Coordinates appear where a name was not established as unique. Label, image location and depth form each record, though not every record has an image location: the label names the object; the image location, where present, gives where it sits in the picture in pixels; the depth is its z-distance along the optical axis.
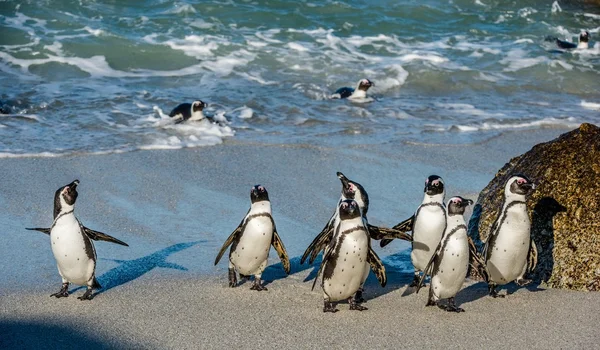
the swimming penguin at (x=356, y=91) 25.62
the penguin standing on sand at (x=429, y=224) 11.28
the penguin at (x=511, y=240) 10.81
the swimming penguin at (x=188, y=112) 21.64
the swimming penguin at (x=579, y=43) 34.87
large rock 11.12
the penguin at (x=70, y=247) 10.71
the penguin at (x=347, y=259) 10.35
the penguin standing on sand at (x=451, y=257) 10.38
